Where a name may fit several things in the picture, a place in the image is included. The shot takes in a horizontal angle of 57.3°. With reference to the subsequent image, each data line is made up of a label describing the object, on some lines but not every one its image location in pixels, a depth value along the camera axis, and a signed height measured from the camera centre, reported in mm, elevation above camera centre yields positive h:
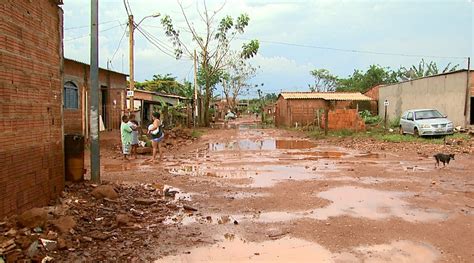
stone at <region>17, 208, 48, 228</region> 5441 -1438
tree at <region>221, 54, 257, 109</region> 59288 +3547
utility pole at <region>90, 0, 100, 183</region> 9117 +237
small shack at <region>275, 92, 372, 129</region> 37844 +382
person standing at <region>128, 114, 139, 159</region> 14892 -973
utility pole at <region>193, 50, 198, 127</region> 34494 +745
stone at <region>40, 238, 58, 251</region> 5035 -1621
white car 20562 -636
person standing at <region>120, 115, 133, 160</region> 14469 -957
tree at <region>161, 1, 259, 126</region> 35688 +5223
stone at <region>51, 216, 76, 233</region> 5598 -1556
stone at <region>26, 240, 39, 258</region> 4753 -1604
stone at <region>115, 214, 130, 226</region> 6238 -1641
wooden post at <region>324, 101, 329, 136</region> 26172 -938
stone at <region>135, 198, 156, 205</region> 7794 -1713
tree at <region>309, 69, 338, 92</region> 69688 +5028
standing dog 12091 -1320
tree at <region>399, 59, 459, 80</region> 40875 +3833
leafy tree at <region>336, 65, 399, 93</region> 53781 +3983
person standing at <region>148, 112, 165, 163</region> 14562 -822
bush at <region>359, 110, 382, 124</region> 33875 -607
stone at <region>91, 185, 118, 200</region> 7859 -1578
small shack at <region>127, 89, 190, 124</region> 32844 +601
